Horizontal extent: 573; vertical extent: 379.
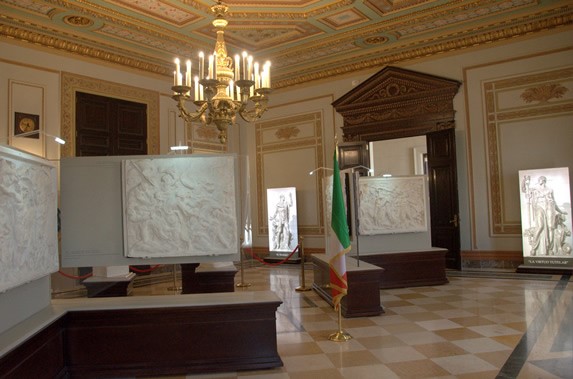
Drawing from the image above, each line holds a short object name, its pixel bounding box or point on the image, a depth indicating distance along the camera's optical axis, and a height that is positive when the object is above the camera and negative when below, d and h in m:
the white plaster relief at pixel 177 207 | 4.41 +0.10
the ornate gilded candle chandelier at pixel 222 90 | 6.34 +1.70
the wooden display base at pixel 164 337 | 4.11 -1.05
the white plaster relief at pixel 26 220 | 3.25 +0.02
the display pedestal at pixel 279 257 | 12.15 -1.13
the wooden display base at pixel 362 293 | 6.28 -1.09
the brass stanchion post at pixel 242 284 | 8.91 -1.31
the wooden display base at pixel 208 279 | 7.20 -0.96
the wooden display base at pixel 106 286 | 6.76 -0.95
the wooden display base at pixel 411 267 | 8.40 -1.02
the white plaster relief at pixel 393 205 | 8.91 +0.11
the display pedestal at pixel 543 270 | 8.81 -1.22
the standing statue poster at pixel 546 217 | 8.94 -0.22
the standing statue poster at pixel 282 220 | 12.46 -0.16
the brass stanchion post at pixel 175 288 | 8.34 -1.32
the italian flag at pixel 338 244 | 5.34 -0.36
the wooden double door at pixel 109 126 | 9.99 +2.06
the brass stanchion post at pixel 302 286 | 8.36 -1.31
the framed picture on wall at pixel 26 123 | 8.83 +1.88
